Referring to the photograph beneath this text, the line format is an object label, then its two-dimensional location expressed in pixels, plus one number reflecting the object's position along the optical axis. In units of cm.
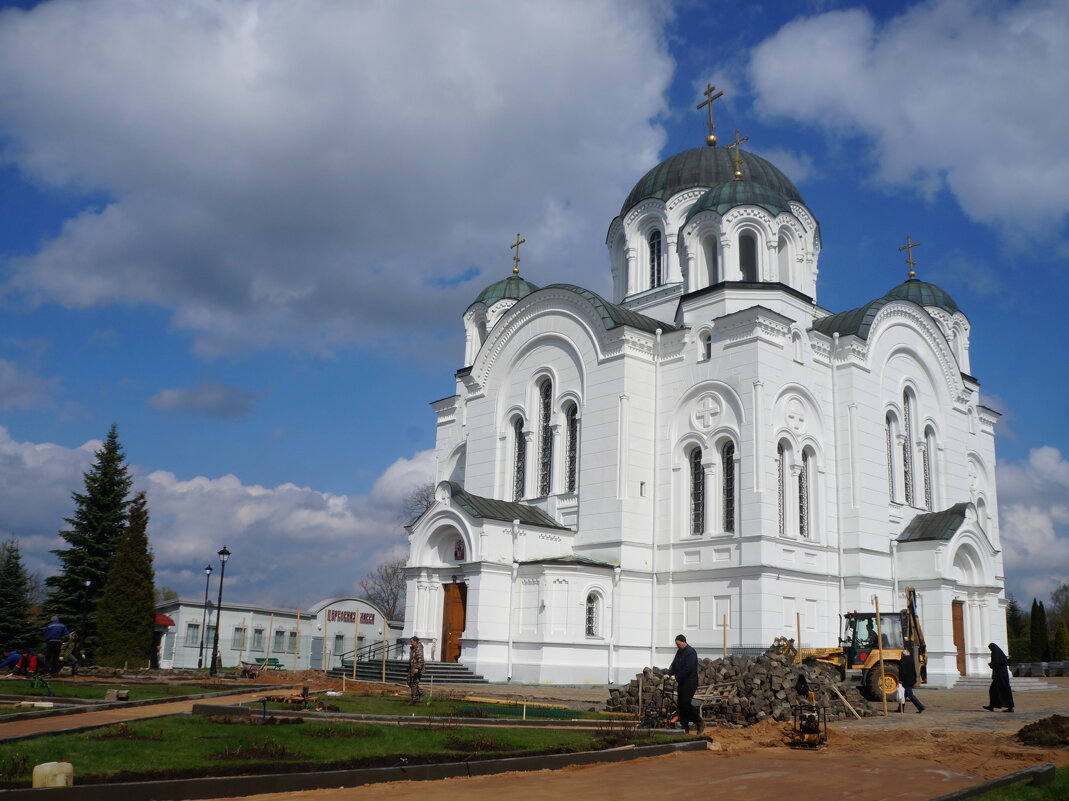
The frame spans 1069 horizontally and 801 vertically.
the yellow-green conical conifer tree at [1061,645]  4728
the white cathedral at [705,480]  2681
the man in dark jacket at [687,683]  1420
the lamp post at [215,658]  2669
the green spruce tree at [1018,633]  4825
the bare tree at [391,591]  6576
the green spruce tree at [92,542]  3428
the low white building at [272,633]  3644
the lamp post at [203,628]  3282
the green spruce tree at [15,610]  3550
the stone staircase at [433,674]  2605
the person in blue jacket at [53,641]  2222
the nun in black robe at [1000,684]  1938
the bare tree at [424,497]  5124
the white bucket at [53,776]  787
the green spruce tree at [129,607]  3209
